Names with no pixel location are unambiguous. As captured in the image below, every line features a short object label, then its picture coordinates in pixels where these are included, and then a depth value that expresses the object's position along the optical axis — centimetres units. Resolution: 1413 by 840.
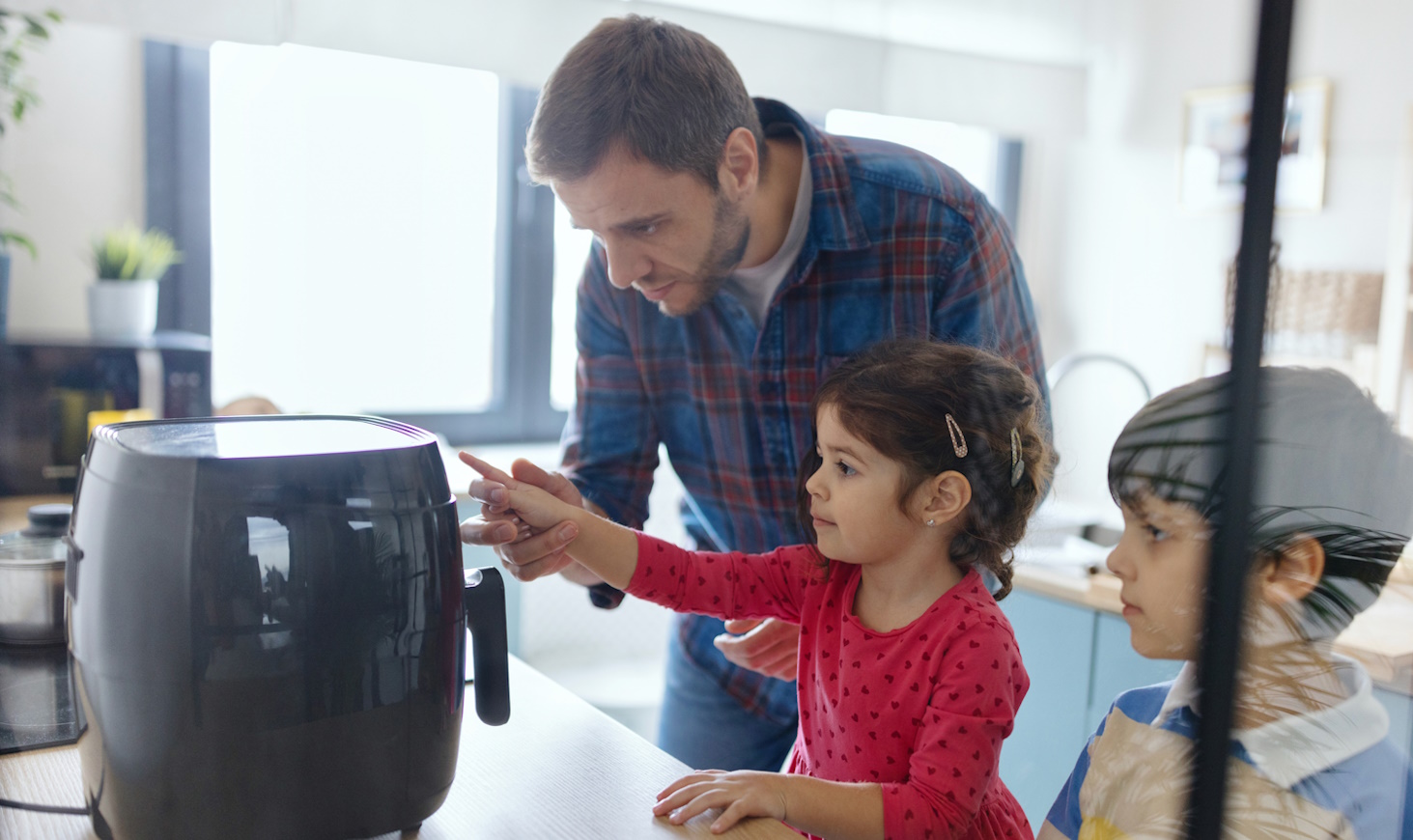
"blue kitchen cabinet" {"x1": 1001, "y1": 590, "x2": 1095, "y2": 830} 83
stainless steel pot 83
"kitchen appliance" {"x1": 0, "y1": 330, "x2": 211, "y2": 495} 154
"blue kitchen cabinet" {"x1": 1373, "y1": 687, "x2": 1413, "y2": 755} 37
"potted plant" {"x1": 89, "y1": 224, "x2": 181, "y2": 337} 181
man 97
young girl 77
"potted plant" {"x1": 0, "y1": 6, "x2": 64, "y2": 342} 167
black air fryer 50
